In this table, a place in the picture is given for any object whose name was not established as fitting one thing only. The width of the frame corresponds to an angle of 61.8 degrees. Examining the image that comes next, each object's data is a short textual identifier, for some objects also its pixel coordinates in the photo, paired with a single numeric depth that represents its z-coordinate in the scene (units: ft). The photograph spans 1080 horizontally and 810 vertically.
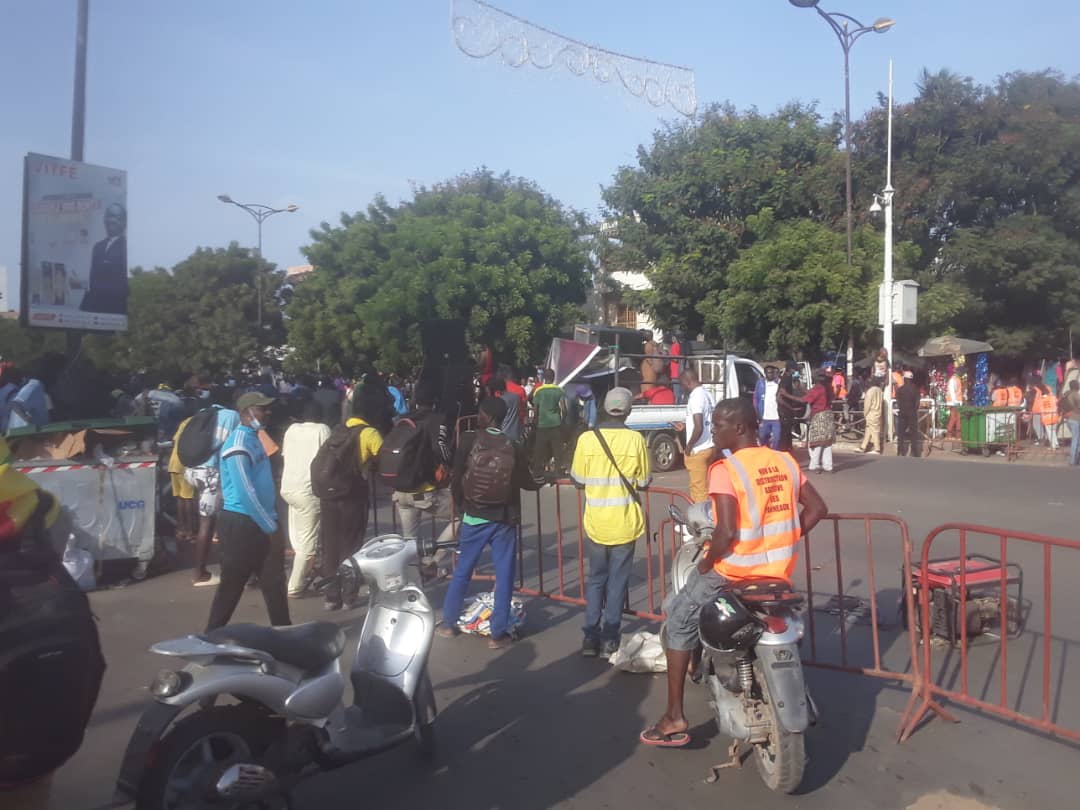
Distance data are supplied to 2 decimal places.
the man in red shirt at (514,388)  43.42
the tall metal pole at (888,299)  68.64
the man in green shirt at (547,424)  48.60
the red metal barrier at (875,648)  16.21
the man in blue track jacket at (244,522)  18.38
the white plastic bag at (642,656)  18.42
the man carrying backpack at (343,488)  23.49
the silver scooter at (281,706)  10.91
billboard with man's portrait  38.50
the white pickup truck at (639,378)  50.80
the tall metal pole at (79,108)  39.96
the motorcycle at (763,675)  13.01
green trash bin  58.90
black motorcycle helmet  13.39
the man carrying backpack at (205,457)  21.18
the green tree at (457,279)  79.10
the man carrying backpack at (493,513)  19.97
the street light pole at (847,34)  68.52
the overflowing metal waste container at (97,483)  26.25
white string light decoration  60.29
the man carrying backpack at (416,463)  24.11
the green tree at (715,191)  89.97
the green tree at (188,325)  105.50
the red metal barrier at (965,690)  14.70
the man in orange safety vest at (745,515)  13.61
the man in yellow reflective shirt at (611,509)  18.70
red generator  19.98
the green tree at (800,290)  78.48
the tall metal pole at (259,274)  109.34
